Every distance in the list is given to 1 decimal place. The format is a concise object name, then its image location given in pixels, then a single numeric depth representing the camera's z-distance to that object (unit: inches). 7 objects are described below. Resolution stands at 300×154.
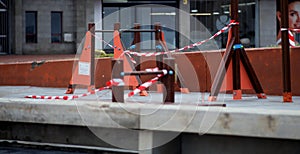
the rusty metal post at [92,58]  702.5
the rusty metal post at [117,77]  424.5
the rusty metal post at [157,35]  636.1
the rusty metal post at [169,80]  443.2
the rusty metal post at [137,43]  702.5
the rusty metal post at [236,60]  585.6
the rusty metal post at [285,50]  545.0
